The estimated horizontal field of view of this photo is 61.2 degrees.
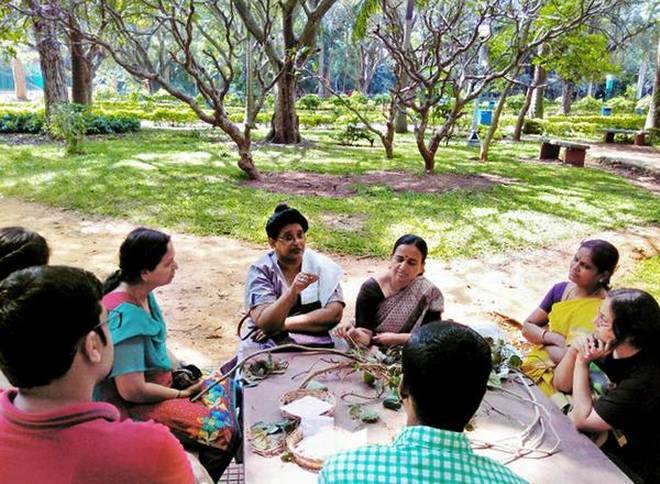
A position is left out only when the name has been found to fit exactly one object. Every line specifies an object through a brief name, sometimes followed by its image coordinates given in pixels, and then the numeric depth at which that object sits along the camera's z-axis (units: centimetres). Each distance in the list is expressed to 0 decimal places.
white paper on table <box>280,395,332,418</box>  204
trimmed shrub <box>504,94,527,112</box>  2909
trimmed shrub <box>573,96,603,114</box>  3492
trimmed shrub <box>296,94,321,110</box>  2955
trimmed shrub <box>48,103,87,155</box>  1247
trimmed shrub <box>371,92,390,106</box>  2910
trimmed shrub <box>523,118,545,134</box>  2184
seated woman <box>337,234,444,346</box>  309
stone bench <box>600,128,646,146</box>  1872
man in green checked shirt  133
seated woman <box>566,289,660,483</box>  217
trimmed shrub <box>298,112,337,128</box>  2299
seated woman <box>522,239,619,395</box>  302
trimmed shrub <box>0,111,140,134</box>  1648
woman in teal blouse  224
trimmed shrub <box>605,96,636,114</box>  3256
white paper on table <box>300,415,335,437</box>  197
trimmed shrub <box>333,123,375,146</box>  1691
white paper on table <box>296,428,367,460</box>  186
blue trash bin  2492
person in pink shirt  125
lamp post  1719
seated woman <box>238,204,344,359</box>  298
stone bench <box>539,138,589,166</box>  1420
